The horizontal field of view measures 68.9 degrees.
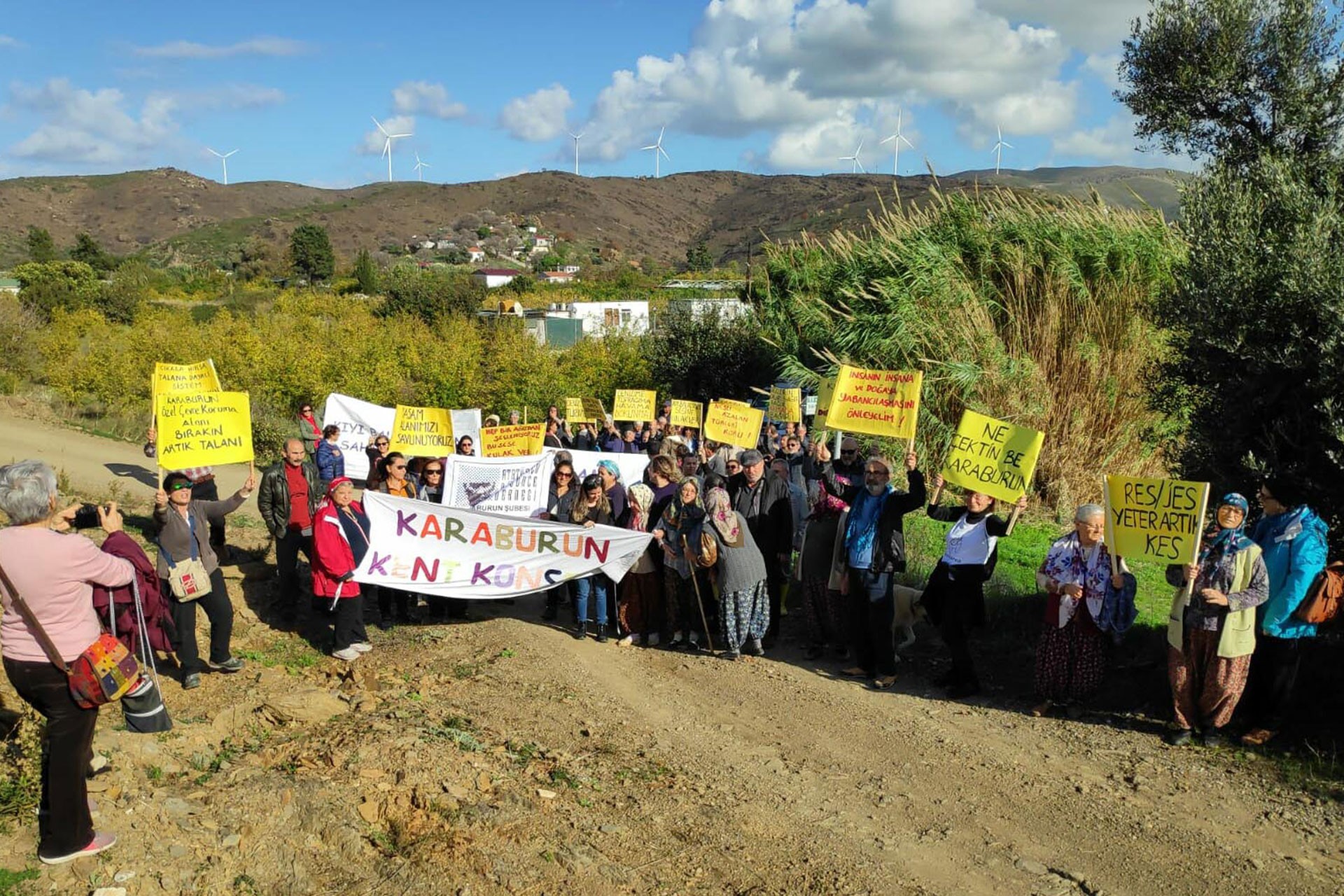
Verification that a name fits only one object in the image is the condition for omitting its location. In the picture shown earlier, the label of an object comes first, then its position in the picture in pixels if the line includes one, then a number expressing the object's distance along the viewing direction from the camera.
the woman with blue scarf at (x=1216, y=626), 6.66
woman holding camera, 4.78
